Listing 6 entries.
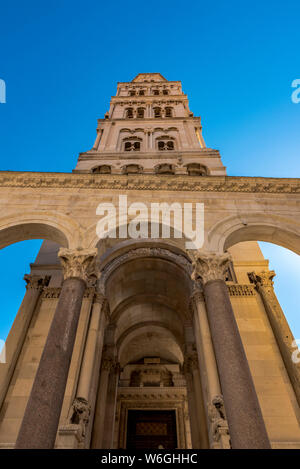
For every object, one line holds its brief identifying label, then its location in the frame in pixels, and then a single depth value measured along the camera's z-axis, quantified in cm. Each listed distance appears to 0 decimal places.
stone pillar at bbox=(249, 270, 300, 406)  1099
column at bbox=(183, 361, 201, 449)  1224
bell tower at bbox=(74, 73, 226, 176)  1872
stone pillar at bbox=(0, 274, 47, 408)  1100
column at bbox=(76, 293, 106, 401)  995
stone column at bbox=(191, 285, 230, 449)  805
